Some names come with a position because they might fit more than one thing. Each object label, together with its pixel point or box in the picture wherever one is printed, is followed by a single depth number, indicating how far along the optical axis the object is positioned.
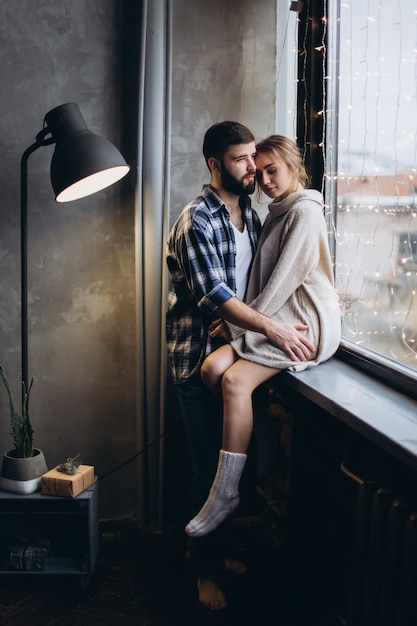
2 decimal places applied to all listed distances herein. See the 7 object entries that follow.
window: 2.02
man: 2.34
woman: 2.24
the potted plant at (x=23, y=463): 2.63
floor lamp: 2.39
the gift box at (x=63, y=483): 2.57
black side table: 2.59
